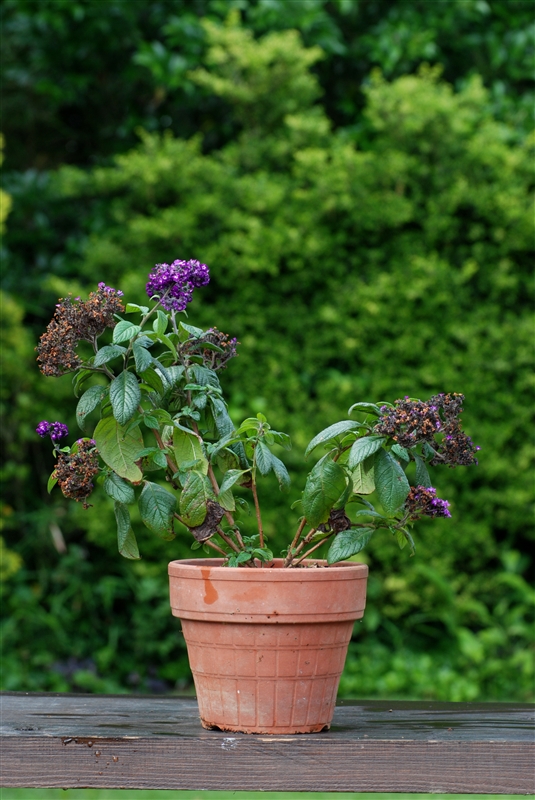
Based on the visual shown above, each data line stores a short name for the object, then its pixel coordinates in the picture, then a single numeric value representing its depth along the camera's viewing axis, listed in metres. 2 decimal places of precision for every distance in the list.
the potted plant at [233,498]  1.67
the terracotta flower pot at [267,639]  1.67
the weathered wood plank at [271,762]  1.64
